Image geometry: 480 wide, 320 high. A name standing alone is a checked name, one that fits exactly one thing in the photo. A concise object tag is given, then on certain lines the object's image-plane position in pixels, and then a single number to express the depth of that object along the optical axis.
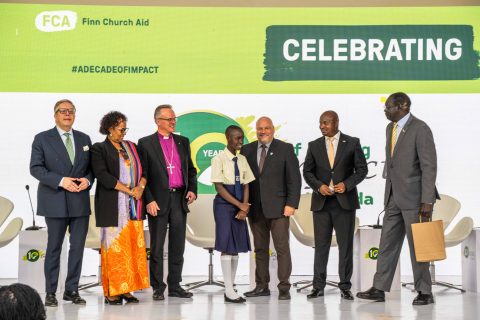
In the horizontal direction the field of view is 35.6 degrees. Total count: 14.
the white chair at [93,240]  7.41
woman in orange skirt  6.11
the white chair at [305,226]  7.62
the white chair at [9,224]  7.45
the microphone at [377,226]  7.18
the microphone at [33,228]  7.34
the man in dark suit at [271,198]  6.64
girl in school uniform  6.34
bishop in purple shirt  6.59
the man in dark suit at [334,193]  6.66
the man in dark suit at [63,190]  6.11
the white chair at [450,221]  7.45
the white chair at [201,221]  7.67
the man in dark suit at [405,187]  6.02
